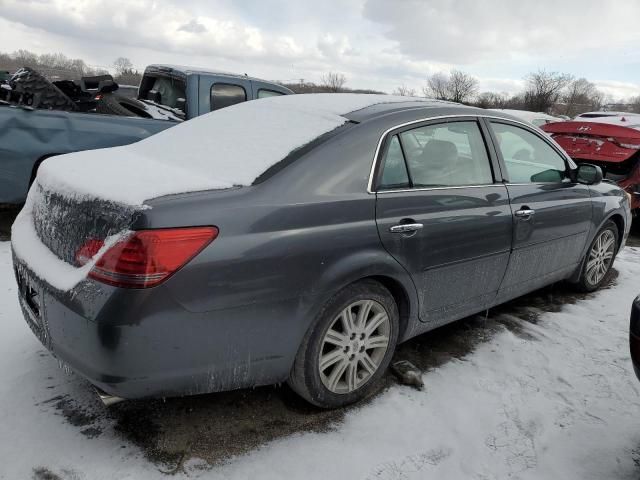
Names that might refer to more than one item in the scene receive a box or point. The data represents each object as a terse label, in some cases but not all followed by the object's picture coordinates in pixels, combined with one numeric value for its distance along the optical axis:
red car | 6.32
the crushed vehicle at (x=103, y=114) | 4.77
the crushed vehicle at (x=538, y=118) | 15.40
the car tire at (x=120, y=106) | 5.66
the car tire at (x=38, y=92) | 5.33
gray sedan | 1.97
